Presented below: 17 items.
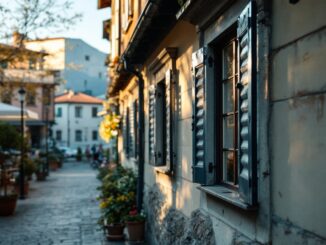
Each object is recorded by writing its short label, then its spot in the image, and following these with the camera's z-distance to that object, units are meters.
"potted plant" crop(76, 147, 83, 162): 48.36
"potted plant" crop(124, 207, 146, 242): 8.72
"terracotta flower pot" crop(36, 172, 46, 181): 24.15
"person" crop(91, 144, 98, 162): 37.03
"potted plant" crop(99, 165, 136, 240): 9.34
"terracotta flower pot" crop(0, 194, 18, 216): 12.16
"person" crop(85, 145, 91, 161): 48.27
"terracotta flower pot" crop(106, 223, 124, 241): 9.31
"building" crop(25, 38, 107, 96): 71.53
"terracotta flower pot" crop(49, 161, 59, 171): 32.75
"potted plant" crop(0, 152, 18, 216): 12.16
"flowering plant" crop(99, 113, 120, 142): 17.31
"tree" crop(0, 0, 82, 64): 13.84
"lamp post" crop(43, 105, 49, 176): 25.95
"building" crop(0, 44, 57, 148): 14.91
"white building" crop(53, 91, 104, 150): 69.19
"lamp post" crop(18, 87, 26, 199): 16.02
